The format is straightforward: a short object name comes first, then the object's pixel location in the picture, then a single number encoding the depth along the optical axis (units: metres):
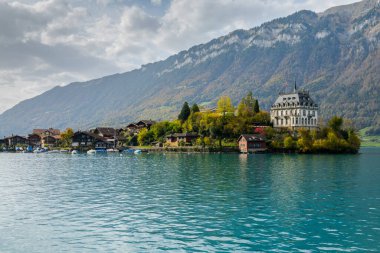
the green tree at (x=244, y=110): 181.44
